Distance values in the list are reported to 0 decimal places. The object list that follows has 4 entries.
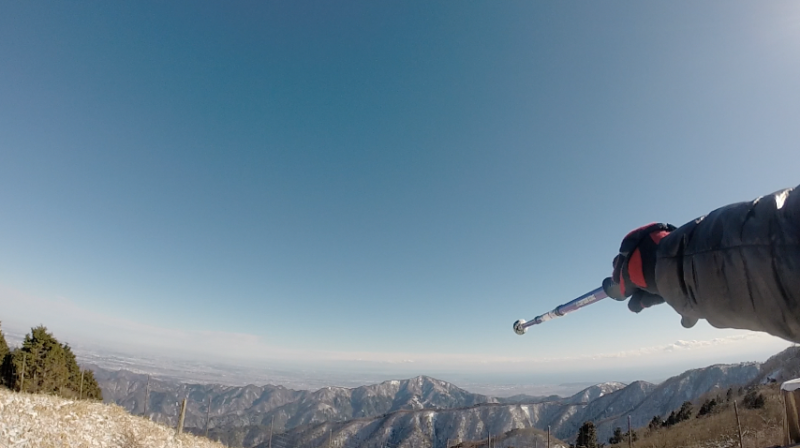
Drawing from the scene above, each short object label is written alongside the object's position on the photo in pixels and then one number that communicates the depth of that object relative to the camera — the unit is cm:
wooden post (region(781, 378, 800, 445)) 660
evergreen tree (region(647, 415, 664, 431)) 5927
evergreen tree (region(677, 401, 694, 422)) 5817
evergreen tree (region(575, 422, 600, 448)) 5850
